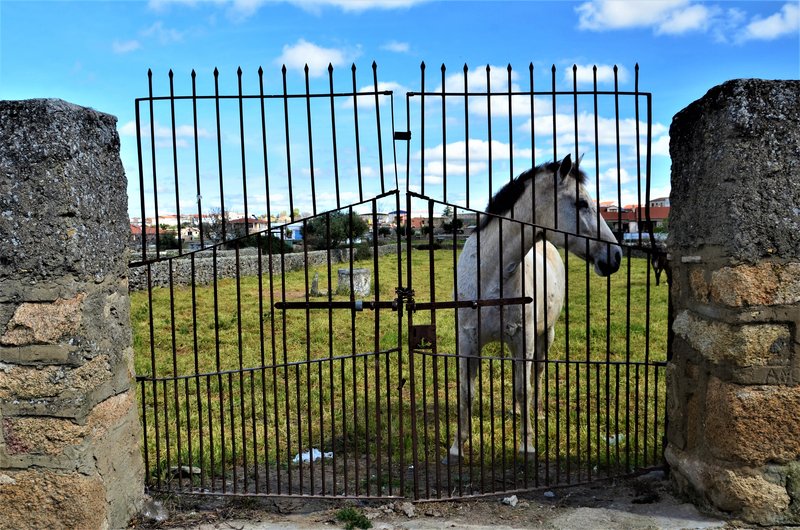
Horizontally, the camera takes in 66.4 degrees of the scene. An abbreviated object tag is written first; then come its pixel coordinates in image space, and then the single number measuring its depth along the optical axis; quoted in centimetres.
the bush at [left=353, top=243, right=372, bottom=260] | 2207
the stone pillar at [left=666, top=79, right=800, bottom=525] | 306
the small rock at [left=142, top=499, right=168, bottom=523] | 350
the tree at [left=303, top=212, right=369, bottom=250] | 1686
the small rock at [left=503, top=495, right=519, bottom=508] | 367
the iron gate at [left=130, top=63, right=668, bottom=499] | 348
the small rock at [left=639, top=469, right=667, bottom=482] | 387
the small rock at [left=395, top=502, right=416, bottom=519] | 357
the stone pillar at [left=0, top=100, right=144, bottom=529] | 290
